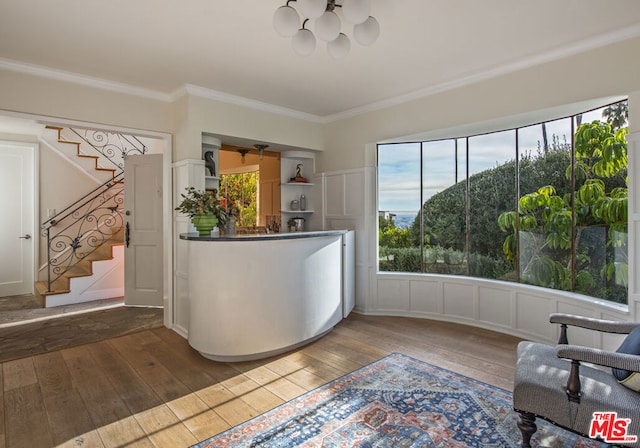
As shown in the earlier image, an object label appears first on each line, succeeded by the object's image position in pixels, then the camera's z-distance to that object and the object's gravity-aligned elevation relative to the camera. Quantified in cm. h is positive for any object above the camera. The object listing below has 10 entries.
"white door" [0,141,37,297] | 589 +11
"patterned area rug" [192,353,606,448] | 215 -128
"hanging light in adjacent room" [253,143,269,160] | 491 +107
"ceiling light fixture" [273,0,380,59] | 212 +126
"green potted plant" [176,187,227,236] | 349 +13
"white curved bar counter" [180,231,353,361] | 326 -65
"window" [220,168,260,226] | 648 +62
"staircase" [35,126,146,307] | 579 -4
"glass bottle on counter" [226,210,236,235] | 382 +0
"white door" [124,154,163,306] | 529 -11
